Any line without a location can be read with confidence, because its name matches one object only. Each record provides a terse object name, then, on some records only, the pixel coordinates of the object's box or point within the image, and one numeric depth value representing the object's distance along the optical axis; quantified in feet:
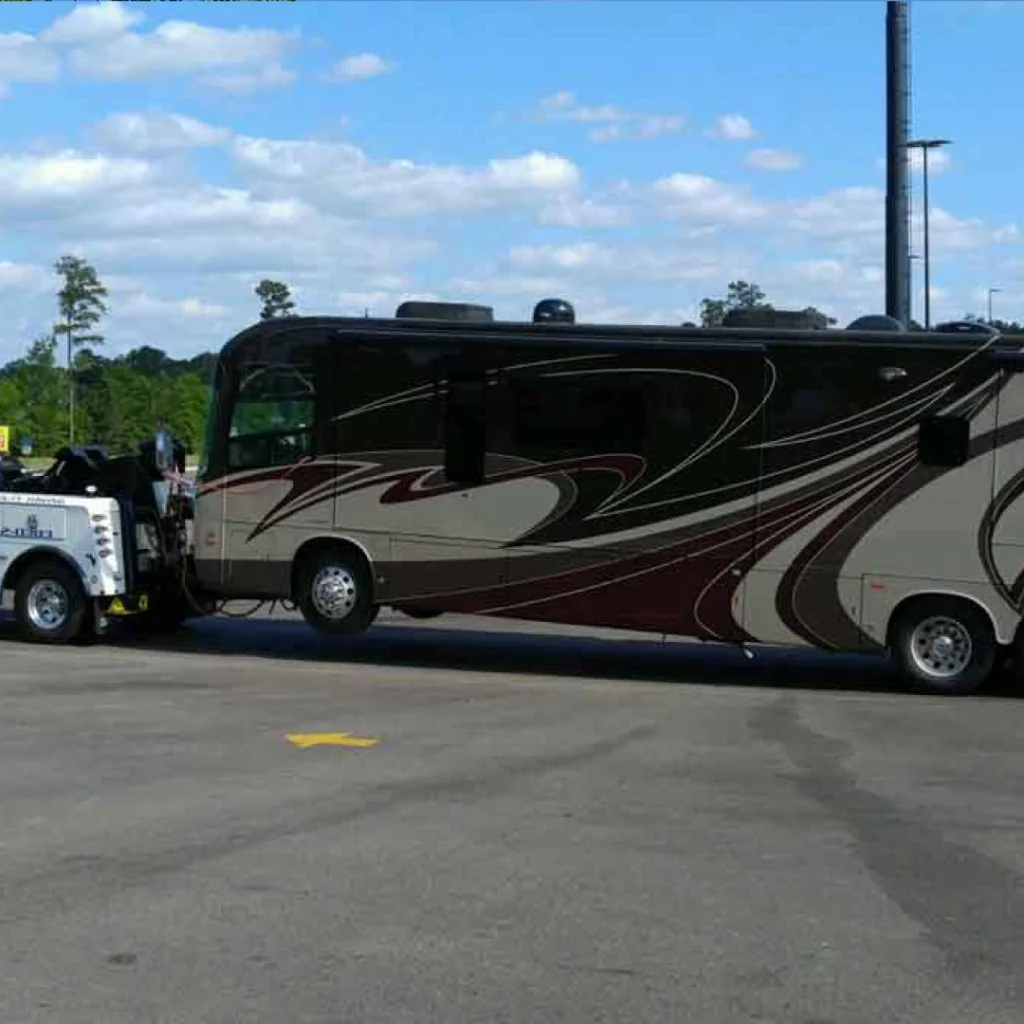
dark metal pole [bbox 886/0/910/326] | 74.59
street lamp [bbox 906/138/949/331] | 80.25
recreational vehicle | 43.34
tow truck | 51.52
